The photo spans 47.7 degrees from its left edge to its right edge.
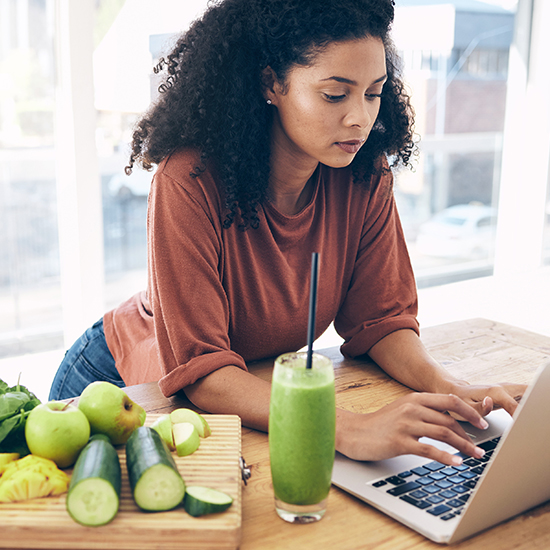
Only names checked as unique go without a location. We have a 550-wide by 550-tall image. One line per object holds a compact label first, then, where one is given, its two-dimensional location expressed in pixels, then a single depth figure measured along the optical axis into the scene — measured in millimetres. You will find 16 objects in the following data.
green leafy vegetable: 694
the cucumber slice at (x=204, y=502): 615
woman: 1040
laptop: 611
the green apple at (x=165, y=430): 741
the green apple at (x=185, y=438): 731
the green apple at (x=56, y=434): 675
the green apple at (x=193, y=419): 779
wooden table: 646
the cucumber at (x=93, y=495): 591
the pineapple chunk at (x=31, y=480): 627
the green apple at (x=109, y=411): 734
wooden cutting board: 595
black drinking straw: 641
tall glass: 651
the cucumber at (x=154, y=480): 619
